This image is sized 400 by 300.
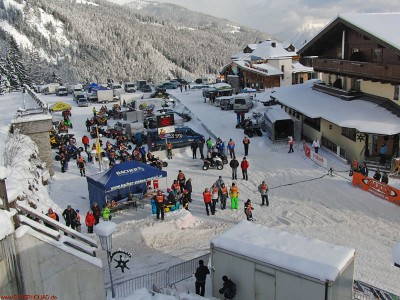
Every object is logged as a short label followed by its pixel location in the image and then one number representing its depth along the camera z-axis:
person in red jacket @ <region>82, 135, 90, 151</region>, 29.46
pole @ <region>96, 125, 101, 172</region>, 25.04
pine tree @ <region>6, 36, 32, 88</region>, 72.60
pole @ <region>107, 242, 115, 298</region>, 11.30
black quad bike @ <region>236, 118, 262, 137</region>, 32.66
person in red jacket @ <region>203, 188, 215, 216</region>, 18.53
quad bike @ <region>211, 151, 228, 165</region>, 25.94
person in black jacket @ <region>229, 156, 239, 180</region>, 23.02
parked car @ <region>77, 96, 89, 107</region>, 50.66
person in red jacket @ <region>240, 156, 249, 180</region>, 23.00
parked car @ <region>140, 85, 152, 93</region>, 63.95
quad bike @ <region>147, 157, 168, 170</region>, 25.60
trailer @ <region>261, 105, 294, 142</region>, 30.33
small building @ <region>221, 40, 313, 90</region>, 57.53
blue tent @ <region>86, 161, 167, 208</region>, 19.20
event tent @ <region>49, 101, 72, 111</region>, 40.41
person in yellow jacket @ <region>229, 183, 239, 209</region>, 18.97
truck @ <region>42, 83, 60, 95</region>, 67.38
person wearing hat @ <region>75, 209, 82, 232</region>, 16.70
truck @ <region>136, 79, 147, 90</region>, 69.12
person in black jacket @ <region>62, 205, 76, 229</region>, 16.62
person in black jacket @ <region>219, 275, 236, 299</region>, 11.15
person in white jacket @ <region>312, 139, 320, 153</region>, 26.80
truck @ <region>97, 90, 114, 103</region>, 54.27
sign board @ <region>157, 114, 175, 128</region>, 31.28
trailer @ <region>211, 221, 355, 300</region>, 9.95
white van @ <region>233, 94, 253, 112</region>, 41.84
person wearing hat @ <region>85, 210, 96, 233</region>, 16.78
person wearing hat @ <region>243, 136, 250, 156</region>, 27.54
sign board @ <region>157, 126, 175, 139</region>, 29.10
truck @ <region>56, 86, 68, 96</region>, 63.00
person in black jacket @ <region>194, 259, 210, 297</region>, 11.82
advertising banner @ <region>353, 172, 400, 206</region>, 18.77
